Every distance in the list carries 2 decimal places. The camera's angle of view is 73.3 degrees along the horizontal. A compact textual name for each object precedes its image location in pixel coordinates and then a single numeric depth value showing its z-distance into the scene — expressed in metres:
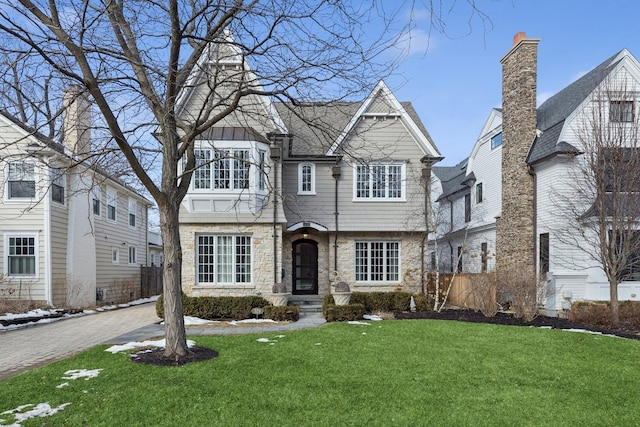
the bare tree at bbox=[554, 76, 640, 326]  11.95
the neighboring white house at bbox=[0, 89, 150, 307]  15.09
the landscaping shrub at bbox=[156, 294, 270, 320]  13.14
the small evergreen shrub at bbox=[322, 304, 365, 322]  12.41
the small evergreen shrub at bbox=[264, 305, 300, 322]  12.61
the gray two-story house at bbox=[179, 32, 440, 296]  14.39
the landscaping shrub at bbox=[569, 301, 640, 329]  12.09
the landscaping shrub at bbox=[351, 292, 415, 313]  14.39
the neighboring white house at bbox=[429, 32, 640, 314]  14.23
